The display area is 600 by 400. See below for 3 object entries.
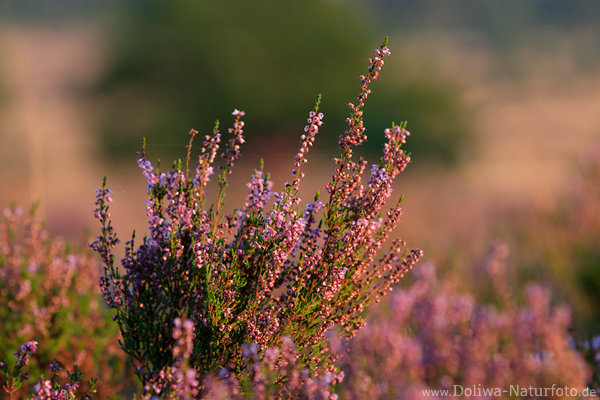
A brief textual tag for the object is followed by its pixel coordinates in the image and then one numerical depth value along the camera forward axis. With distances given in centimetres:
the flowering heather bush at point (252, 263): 659
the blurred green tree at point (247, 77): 4928
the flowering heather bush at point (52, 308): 1072
